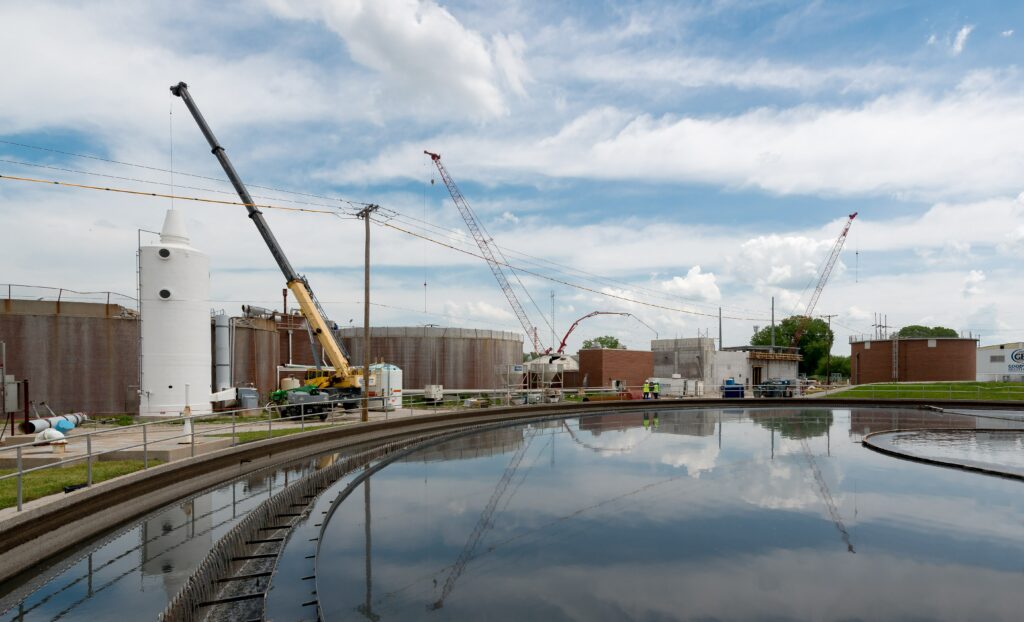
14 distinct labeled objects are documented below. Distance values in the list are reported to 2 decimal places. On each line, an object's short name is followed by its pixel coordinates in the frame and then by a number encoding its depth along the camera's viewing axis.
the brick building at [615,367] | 61.56
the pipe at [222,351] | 36.38
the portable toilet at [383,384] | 35.16
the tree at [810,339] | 133.12
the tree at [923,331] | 148.00
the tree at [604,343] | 147.88
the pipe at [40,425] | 20.20
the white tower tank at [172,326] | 27.78
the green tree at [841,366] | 150.12
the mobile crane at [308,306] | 33.84
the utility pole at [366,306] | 26.12
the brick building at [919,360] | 72.50
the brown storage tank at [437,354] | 58.03
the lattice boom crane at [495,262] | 84.50
